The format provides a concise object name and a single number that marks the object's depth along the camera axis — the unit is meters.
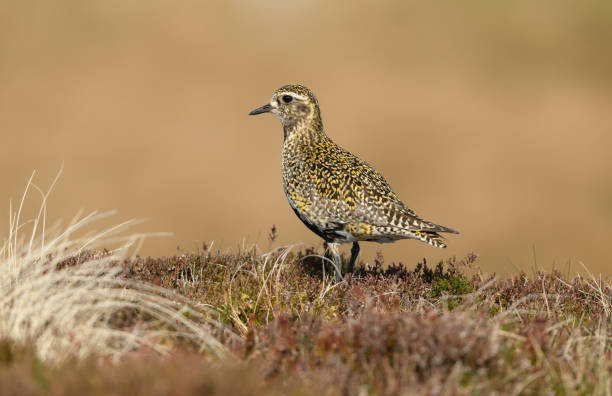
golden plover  15.50
